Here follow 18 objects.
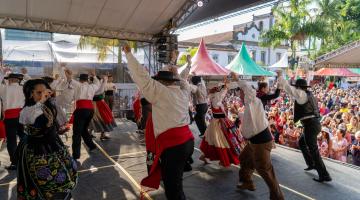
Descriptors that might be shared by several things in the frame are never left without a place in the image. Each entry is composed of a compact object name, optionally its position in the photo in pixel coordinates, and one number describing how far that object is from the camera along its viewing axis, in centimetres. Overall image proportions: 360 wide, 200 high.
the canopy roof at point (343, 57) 871
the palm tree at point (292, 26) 2453
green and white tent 1230
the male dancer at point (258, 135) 360
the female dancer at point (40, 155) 284
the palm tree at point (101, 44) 1770
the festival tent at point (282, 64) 2200
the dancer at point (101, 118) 720
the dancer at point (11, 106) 491
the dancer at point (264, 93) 457
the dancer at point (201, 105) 681
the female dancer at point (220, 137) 509
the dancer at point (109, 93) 850
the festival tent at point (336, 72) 2305
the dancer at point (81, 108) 545
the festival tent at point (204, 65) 1018
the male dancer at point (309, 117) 452
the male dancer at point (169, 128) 288
